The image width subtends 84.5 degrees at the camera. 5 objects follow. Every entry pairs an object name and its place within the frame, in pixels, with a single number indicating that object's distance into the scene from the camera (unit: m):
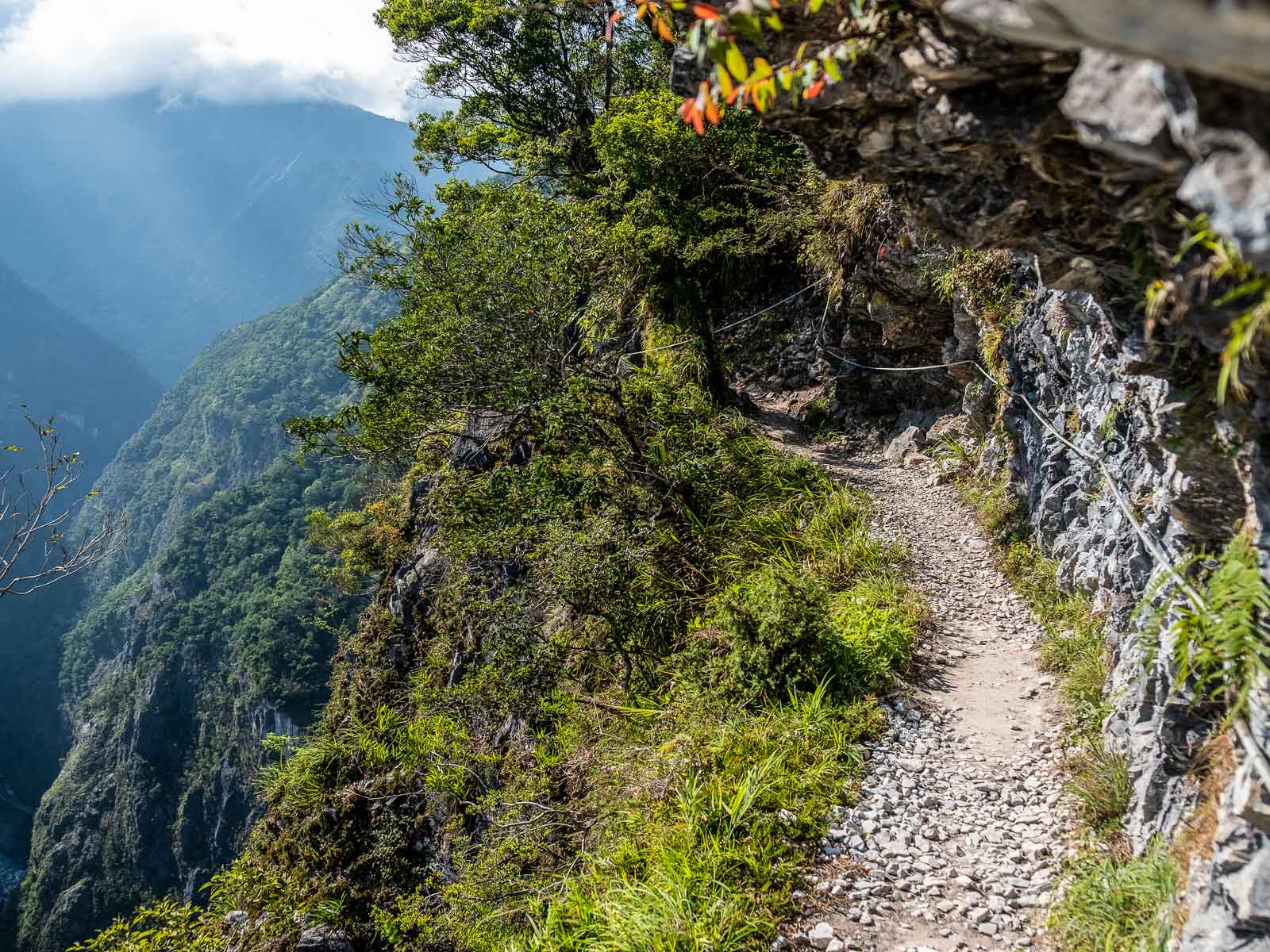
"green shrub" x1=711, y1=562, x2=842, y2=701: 5.81
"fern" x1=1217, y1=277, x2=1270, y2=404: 1.88
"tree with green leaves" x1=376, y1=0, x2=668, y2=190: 16.41
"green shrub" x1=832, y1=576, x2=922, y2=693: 5.77
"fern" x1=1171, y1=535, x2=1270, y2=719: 2.69
